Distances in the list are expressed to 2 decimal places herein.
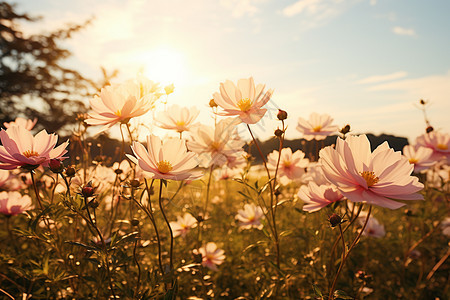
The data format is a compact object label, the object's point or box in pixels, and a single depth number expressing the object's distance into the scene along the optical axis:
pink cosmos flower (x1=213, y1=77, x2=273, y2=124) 0.41
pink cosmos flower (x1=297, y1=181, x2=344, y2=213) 0.43
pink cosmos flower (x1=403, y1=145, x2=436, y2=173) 0.66
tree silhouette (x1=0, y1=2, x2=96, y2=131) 9.55
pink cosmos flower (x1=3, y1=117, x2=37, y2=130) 0.56
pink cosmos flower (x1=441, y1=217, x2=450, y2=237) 0.77
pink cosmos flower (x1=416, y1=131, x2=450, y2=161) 0.73
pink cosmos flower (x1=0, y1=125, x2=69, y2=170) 0.36
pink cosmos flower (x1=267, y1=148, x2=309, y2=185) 0.66
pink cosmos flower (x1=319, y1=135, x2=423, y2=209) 0.32
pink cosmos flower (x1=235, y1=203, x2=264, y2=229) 0.77
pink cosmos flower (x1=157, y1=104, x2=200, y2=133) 0.50
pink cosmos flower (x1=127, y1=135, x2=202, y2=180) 0.38
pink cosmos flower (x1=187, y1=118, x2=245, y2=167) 0.47
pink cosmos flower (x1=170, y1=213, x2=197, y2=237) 0.73
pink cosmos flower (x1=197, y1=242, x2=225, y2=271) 0.62
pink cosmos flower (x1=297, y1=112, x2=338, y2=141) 0.66
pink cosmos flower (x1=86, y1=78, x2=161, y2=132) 0.40
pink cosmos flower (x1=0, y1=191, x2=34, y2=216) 0.53
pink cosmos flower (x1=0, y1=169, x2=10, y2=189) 0.53
